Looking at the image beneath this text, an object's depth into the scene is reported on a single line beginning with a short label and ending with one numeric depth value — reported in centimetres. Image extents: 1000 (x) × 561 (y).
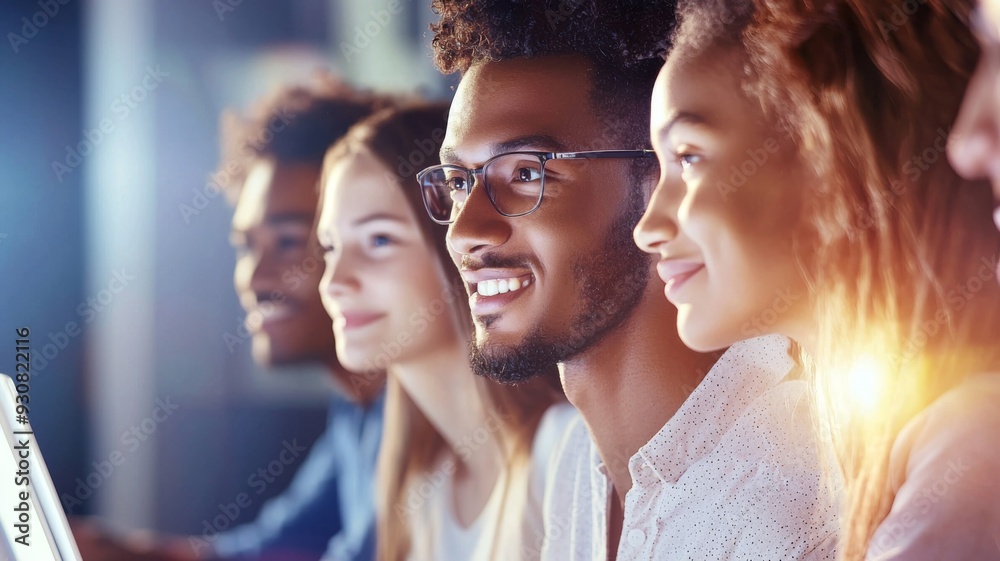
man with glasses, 128
